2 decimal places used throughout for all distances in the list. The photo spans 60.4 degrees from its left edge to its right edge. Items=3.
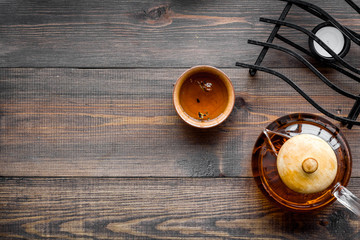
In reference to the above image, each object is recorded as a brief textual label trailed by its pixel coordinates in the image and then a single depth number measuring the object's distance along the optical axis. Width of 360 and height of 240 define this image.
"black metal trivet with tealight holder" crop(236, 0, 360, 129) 0.75
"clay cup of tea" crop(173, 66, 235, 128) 0.78
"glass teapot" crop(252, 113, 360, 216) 0.64
